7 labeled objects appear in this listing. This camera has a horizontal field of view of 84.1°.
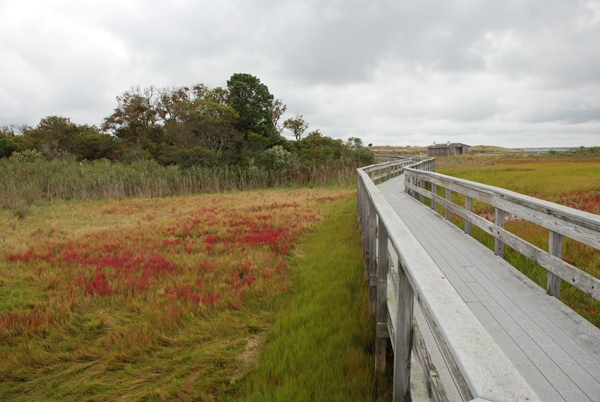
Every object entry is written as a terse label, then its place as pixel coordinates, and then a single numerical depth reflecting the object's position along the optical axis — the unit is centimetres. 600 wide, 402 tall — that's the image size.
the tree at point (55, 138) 3534
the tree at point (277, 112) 4491
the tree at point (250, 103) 2788
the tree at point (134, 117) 4094
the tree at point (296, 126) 4875
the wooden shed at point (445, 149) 6700
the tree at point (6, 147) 3778
